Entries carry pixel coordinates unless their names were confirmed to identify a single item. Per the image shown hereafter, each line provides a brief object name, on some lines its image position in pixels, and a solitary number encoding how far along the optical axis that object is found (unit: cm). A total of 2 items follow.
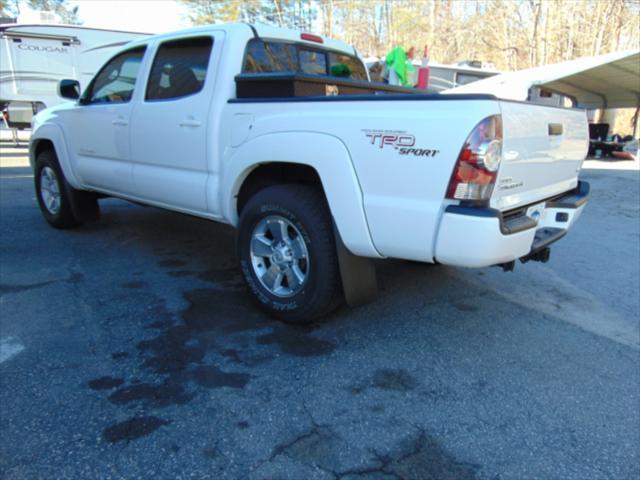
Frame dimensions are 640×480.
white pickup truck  242
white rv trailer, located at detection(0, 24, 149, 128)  1327
